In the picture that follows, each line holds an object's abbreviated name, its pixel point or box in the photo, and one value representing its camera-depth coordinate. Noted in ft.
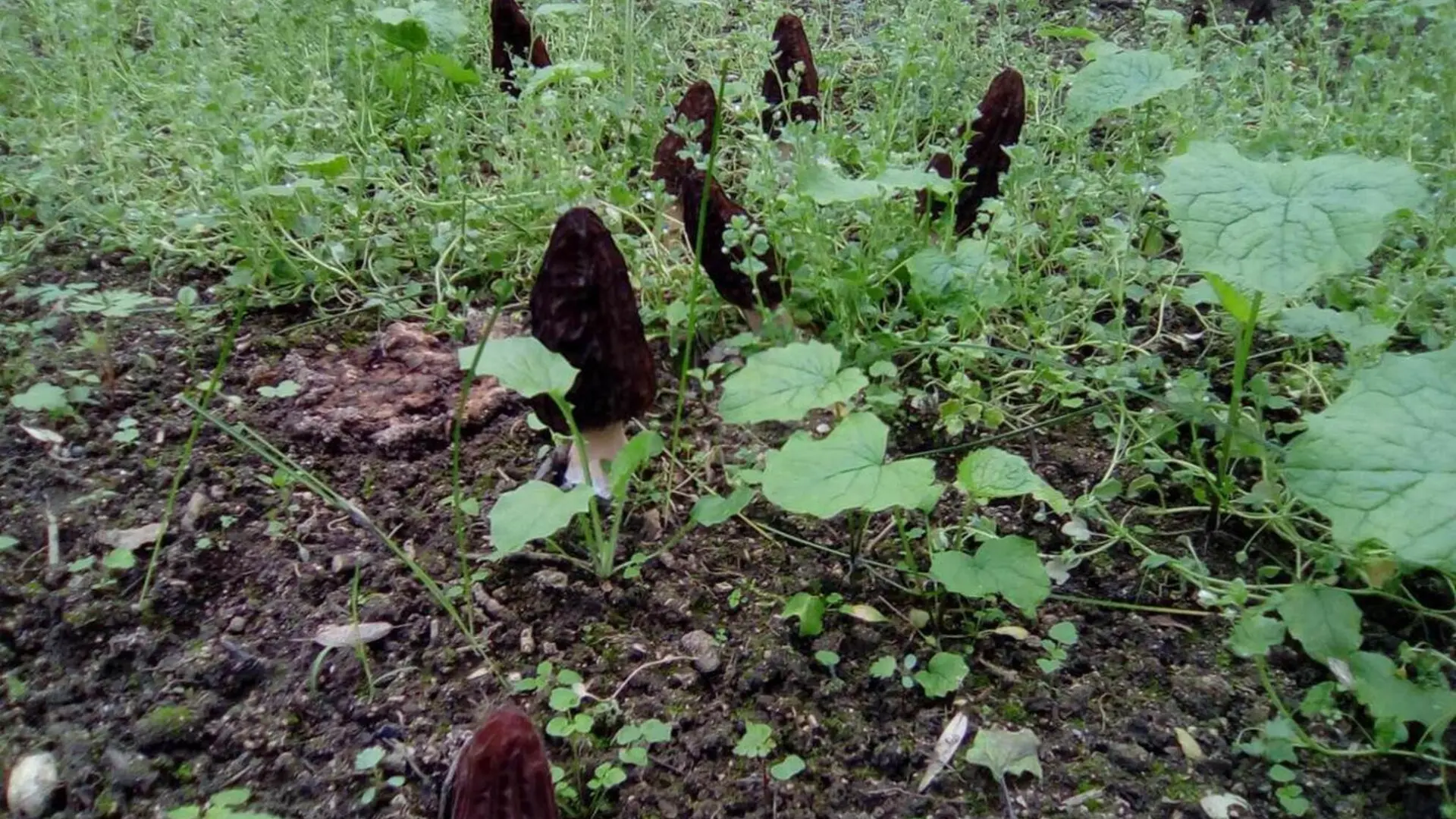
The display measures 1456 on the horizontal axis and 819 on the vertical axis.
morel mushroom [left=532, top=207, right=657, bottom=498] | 1.10
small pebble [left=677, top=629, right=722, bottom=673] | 0.99
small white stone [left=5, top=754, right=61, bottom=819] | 0.87
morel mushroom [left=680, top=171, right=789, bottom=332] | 1.36
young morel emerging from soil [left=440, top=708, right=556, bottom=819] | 0.70
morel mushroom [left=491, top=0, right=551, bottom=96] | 1.98
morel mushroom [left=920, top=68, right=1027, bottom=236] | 1.51
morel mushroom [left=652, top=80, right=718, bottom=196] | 1.61
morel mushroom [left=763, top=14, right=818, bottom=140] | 1.77
